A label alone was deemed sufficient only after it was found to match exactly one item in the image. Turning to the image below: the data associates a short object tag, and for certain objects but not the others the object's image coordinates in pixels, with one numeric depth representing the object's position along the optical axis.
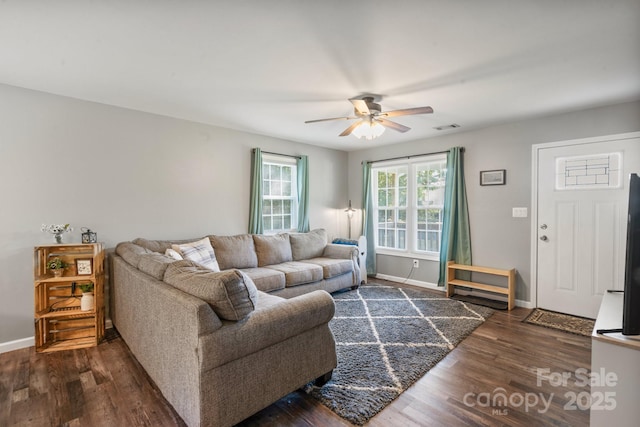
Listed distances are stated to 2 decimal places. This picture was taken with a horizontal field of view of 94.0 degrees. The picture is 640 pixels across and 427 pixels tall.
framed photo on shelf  2.84
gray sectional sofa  1.54
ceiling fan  2.78
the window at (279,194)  4.72
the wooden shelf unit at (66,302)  2.71
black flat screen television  1.29
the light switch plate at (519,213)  3.84
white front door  3.21
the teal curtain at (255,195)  4.38
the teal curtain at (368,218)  5.46
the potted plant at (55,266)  2.77
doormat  3.09
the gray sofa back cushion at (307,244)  4.52
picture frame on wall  3.99
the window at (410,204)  4.75
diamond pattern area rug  2.02
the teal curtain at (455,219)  4.31
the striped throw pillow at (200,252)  3.20
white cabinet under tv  1.27
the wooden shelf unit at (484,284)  3.76
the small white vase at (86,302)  2.83
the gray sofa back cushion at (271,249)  4.08
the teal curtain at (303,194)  4.98
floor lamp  5.65
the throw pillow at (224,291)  1.58
